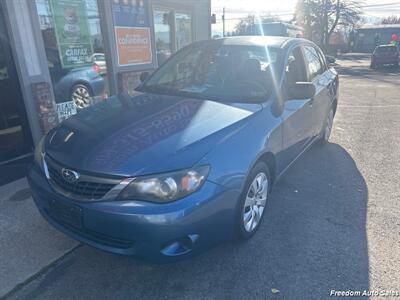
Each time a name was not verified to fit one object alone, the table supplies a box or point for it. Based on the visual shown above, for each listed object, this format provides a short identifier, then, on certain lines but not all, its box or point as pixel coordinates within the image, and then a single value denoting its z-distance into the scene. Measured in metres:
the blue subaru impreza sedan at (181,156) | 2.18
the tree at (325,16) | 36.97
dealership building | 4.39
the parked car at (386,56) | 20.89
